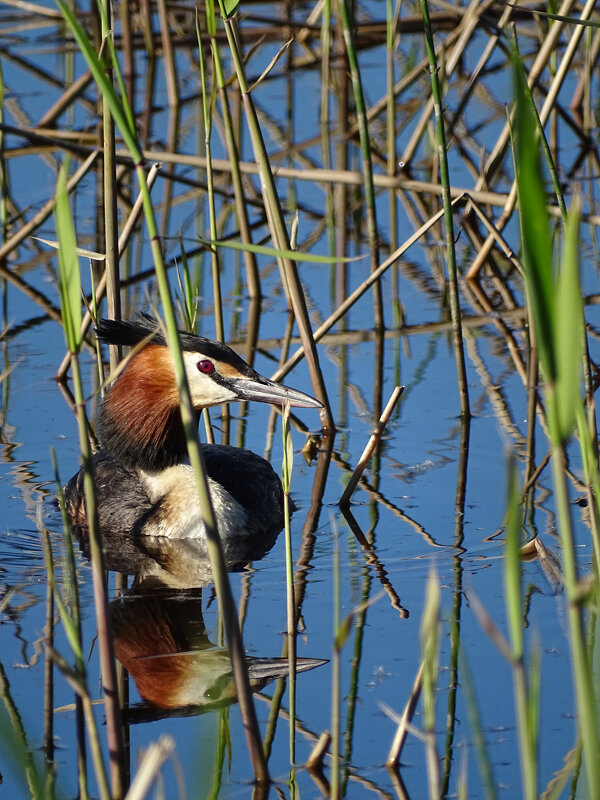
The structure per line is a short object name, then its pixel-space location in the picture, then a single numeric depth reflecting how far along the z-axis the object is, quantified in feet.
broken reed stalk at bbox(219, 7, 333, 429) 33.65
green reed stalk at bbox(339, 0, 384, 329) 37.83
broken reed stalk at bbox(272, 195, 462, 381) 37.60
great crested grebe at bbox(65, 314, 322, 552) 35.94
